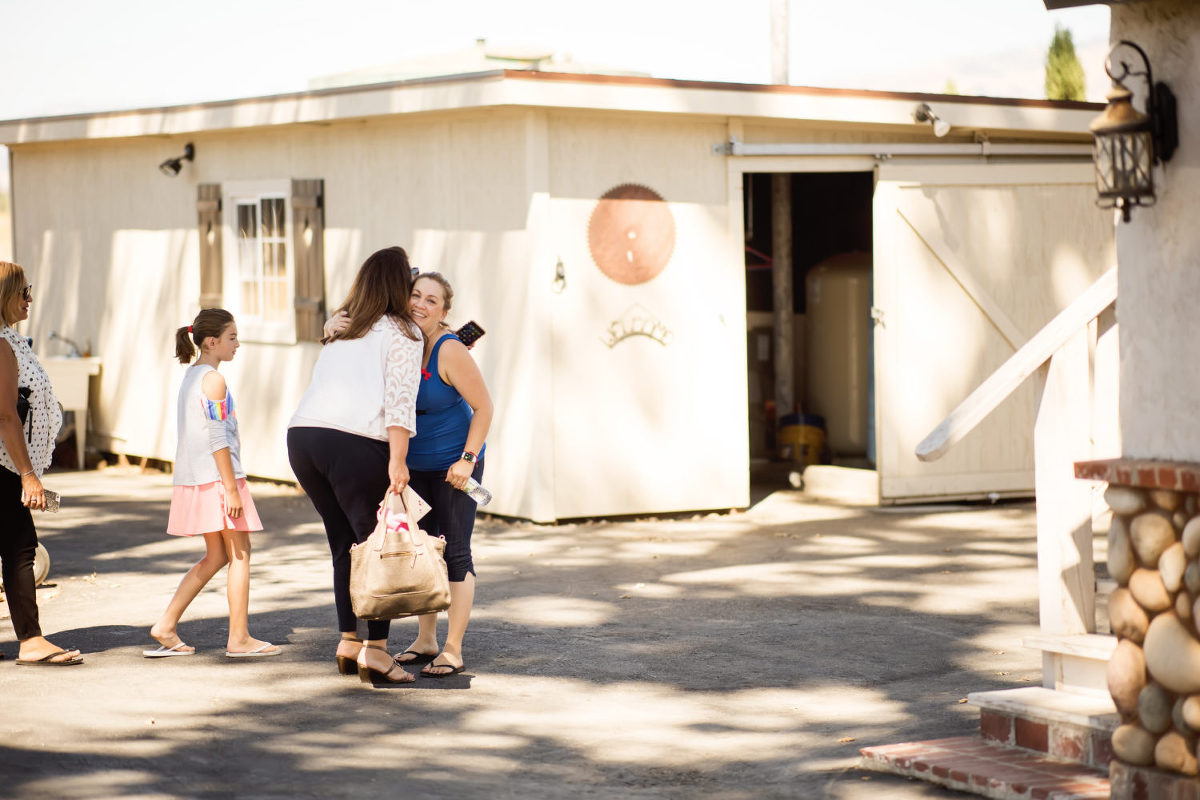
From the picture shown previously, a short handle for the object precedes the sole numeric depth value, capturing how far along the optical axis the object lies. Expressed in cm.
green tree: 2661
